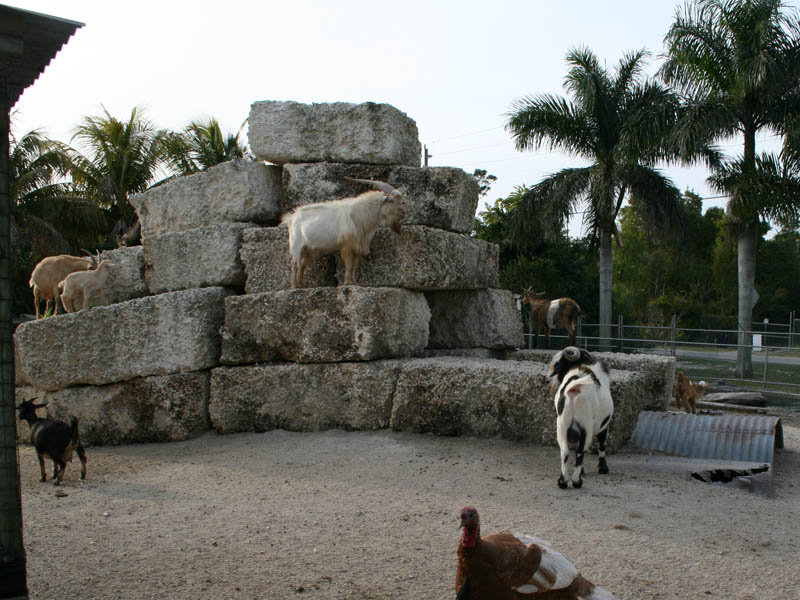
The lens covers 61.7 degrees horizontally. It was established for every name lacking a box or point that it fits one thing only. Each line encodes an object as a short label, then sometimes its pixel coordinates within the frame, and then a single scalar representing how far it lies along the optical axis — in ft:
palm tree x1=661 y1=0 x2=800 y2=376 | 55.26
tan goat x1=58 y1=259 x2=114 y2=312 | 28.07
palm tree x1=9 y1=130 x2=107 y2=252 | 72.74
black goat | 19.38
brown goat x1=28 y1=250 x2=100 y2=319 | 30.48
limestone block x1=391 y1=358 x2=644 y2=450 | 21.75
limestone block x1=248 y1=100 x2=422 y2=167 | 26.58
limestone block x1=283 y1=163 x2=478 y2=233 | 26.22
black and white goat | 17.80
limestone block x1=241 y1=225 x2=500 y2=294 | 24.81
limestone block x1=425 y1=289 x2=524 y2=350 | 28.78
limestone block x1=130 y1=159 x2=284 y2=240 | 27.20
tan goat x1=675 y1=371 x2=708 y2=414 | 33.65
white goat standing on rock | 24.11
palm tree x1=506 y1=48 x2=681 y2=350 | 62.18
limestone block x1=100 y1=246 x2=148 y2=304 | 29.25
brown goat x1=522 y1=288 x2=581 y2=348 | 43.70
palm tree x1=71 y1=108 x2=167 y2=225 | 74.69
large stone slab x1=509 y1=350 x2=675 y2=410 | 27.94
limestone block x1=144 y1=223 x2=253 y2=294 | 26.71
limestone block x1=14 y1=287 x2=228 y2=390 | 25.44
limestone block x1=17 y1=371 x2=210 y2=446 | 25.11
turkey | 9.39
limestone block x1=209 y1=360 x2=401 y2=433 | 23.73
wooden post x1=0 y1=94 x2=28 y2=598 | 9.53
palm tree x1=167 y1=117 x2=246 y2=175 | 82.07
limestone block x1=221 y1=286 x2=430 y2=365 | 23.77
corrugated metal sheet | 21.71
